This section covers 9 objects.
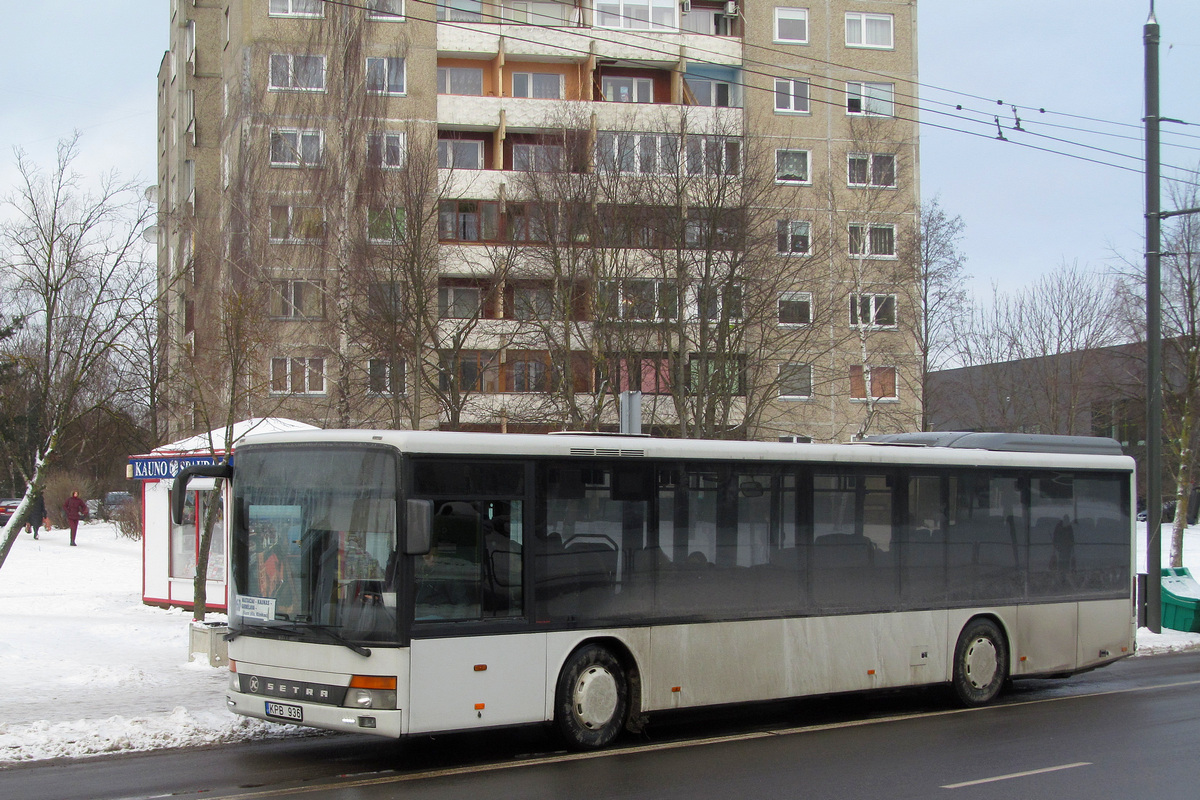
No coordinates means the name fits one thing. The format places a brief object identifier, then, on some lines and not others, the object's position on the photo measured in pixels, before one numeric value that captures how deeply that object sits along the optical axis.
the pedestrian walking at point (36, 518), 43.25
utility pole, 20.23
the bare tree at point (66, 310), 21.83
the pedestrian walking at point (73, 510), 38.69
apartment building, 33.03
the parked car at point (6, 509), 47.74
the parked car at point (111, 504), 52.28
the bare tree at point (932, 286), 45.12
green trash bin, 21.11
